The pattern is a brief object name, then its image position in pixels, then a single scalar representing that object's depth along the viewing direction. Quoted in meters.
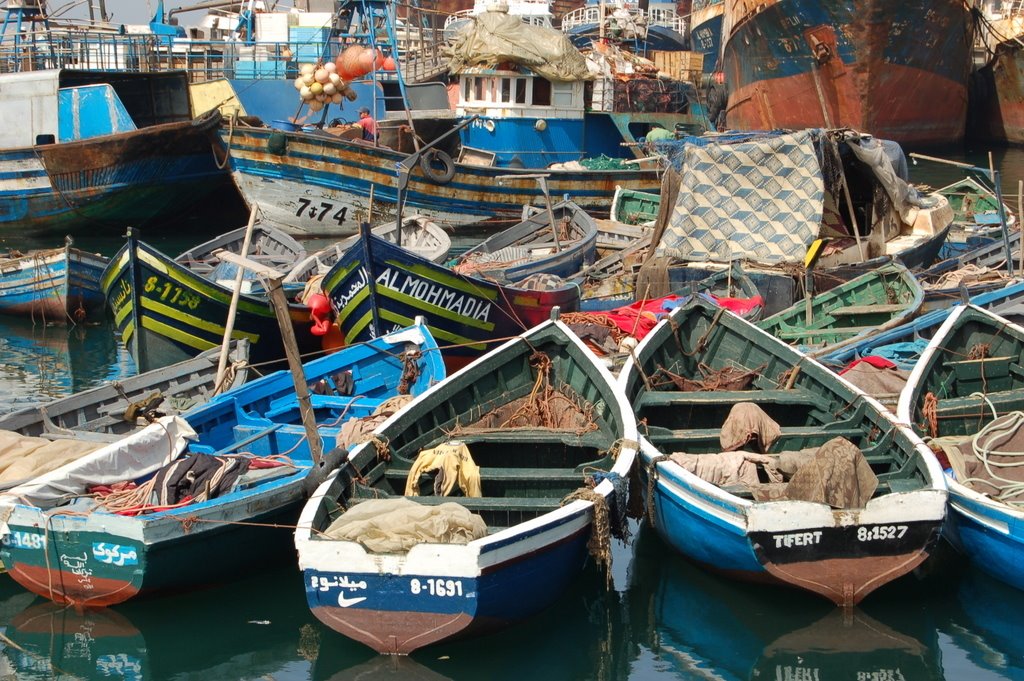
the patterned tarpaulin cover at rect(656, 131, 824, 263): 16.33
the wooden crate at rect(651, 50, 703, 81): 46.25
